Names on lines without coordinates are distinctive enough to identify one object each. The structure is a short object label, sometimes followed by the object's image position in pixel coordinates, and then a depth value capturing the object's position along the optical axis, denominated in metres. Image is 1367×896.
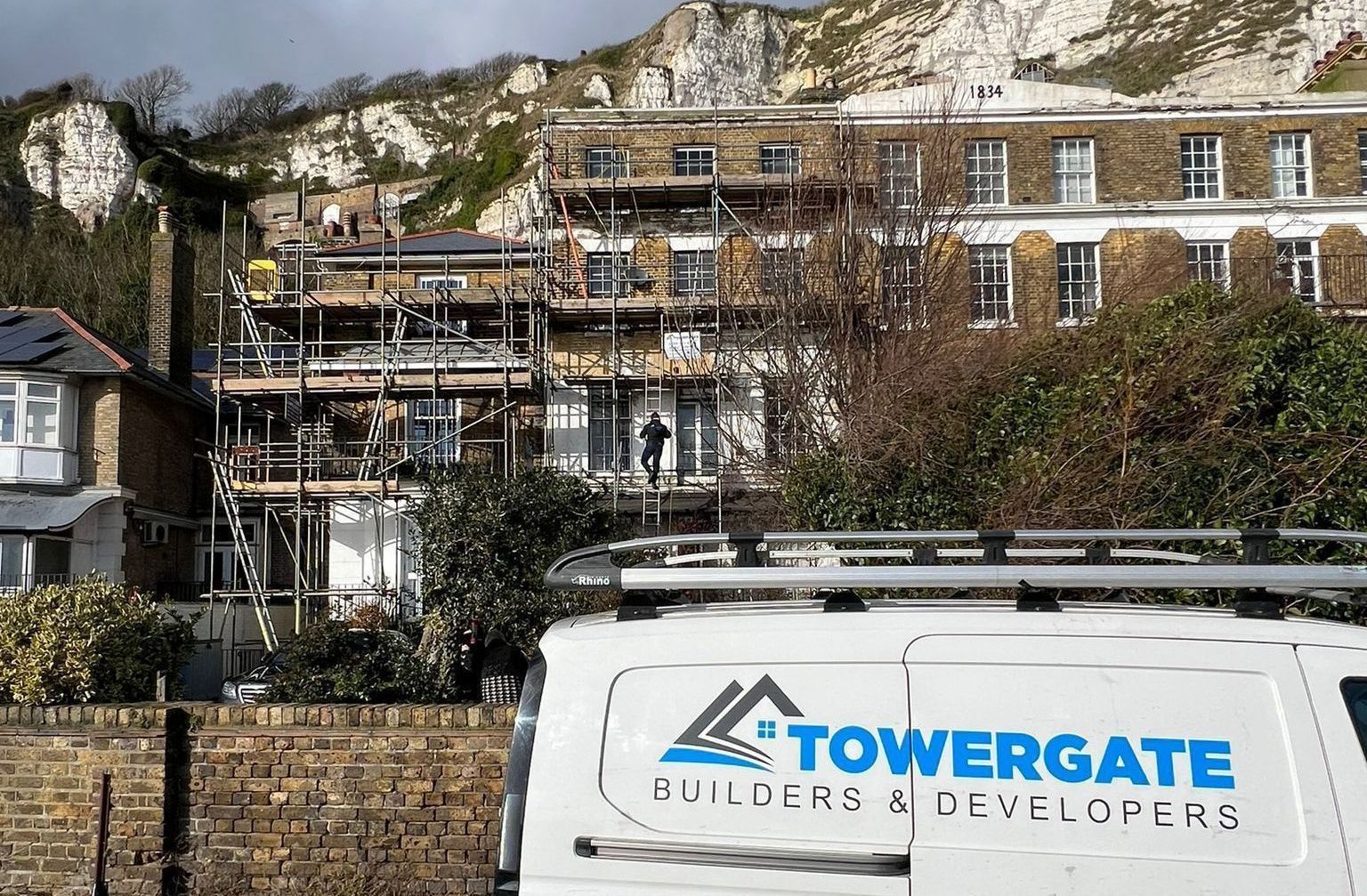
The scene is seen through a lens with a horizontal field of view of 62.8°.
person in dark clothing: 22.83
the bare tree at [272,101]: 93.62
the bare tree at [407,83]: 93.00
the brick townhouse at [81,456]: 23.88
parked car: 14.21
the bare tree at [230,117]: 92.19
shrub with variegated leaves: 8.41
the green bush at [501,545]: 13.76
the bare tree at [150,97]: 88.12
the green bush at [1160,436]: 9.48
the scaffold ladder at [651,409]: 23.11
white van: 3.38
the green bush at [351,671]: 8.79
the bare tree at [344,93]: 93.12
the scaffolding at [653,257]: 23.52
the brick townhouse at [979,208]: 25.11
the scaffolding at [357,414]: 23.19
